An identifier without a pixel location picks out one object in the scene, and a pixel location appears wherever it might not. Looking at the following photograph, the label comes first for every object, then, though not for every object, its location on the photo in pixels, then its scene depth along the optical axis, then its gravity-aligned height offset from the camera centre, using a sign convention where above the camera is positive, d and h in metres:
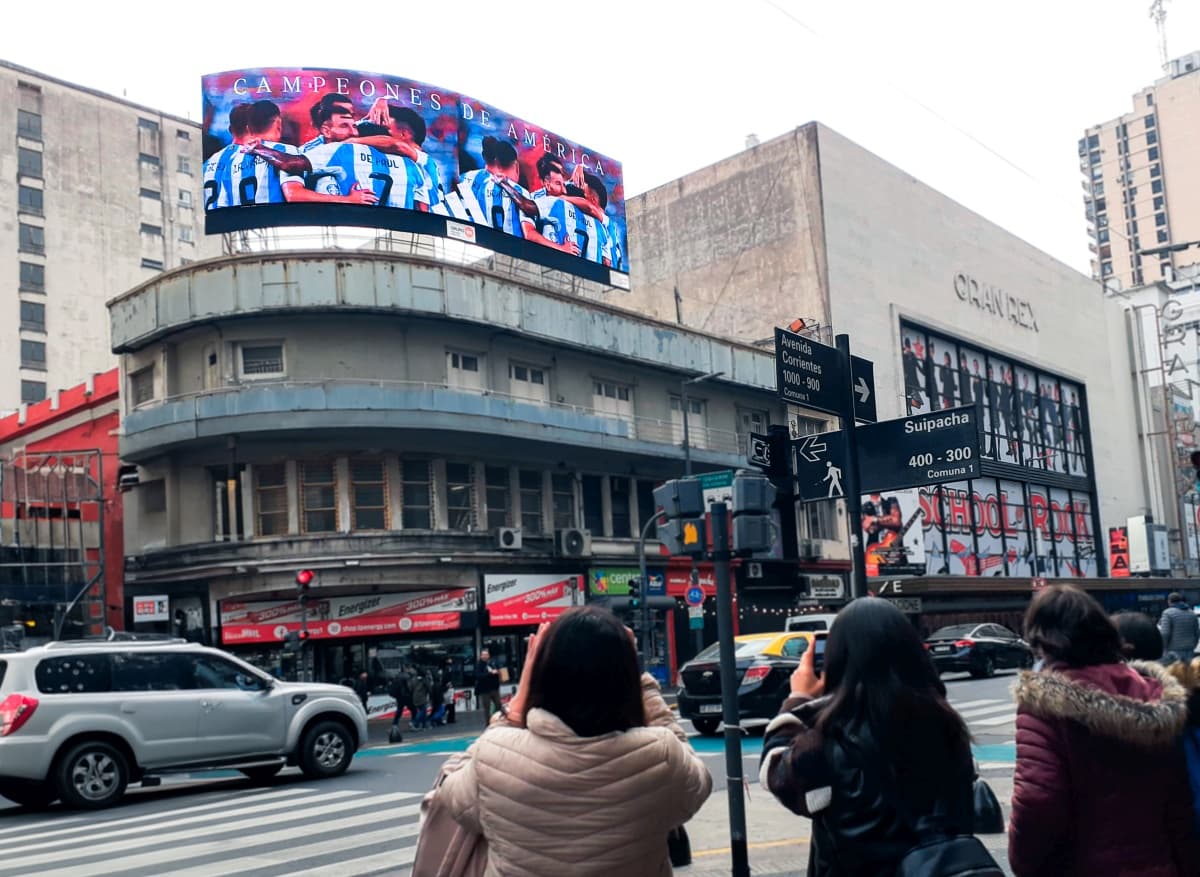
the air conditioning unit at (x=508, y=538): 31.22 +0.85
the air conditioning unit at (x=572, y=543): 32.84 +0.67
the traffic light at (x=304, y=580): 25.09 +0.11
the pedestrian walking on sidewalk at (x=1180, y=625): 13.89 -1.06
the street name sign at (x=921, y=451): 10.84 +0.84
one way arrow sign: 11.45 +1.49
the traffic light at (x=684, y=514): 10.46 +0.40
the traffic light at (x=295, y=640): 24.34 -1.09
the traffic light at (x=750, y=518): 9.95 +0.32
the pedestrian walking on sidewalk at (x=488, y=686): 24.08 -2.14
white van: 26.36 -1.54
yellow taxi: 17.97 -1.75
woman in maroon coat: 3.66 -0.73
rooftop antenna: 124.69 +50.90
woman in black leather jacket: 3.46 -0.58
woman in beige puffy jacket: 3.37 -0.55
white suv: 13.43 -1.42
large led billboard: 30.55 +10.68
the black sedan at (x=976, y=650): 30.05 -2.58
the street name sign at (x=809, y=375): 10.70 +1.55
